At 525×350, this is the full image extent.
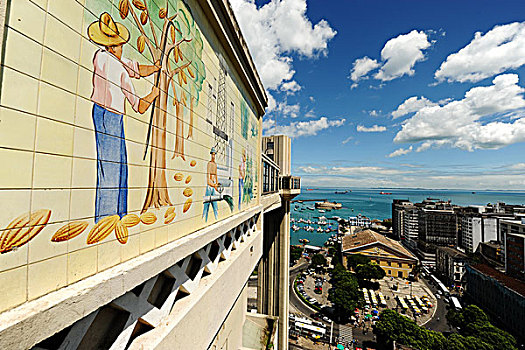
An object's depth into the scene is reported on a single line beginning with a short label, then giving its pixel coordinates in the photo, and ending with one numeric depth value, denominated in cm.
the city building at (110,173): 124
